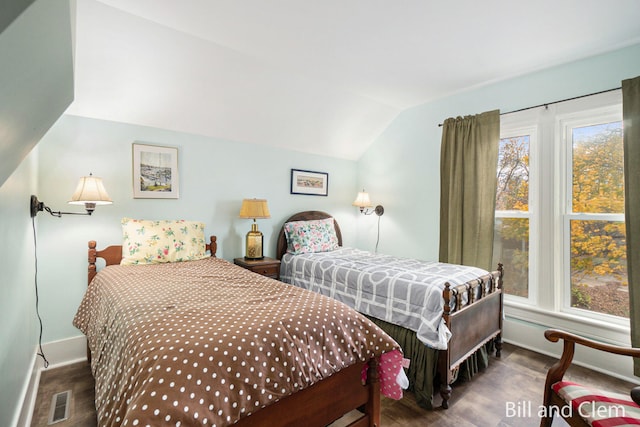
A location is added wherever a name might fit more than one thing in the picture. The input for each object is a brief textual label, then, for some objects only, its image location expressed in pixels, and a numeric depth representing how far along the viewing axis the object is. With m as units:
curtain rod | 2.46
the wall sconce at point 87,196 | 2.17
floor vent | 1.80
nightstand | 3.07
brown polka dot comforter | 0.97
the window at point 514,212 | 3.02
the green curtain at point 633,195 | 2.25
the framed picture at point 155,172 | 2.76
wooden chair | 1.21
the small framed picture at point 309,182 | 3.95
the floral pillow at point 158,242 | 2.50
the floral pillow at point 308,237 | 3.56
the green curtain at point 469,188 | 3.05
